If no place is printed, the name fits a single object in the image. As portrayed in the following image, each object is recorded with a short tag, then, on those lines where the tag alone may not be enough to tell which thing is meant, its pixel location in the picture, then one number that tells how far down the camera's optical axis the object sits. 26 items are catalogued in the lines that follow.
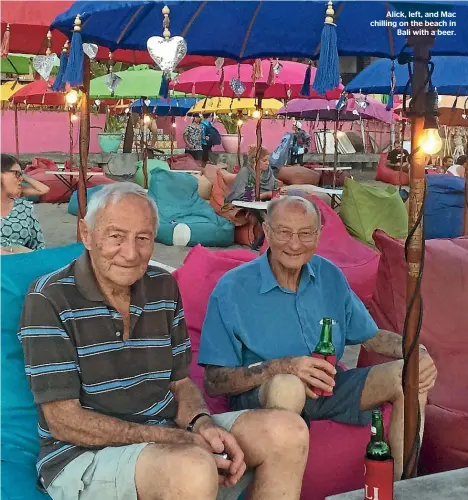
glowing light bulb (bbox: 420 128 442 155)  2.05
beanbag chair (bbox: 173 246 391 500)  2.66
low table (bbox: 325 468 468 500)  2.08
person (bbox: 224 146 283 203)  9.13
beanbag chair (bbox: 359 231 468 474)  2.88
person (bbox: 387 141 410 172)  15.78
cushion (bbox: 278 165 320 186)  14.87
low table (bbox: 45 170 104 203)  12.85
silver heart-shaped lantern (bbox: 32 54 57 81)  3.52
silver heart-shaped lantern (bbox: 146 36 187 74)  2.55
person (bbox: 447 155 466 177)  11.36
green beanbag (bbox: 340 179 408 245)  7.97
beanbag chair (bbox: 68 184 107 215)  11.44
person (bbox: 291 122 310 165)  18.39
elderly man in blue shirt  2.59
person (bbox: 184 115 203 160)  19.34
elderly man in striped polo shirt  1.94
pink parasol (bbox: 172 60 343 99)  8.58
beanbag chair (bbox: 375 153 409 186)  15.57
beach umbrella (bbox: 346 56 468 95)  7.05
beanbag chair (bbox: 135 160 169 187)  14.72
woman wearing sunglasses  3.96
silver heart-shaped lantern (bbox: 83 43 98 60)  3.18
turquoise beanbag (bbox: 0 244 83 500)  2.28
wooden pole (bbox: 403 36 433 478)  2.12
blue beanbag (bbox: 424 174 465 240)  8.02
